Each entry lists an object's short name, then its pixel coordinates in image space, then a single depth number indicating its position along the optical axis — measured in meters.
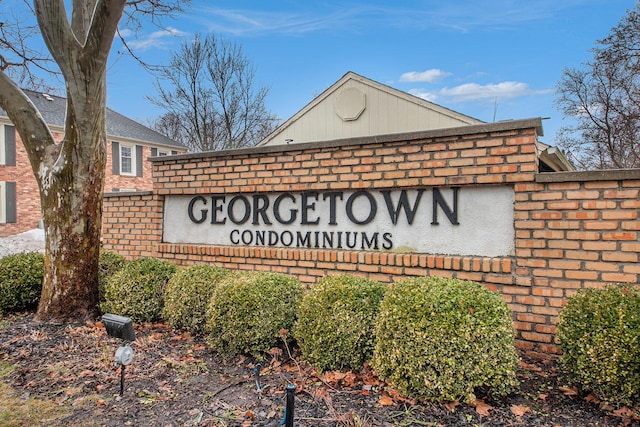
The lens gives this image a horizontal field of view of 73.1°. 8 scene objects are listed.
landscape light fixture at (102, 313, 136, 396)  3.18
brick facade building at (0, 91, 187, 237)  18.77
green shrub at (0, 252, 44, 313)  5.57
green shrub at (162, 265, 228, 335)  4.37
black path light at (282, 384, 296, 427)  2.35
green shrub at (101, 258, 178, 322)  4.90
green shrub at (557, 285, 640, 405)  2.66
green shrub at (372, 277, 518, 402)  2.76
